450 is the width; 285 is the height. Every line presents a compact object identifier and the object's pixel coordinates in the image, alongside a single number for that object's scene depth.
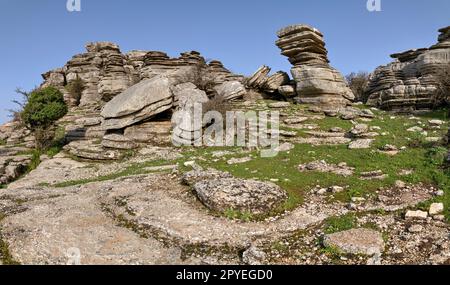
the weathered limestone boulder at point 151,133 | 26.53
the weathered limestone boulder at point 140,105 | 27.30
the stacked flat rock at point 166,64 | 39.62
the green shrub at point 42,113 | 29.45
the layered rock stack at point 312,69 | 33.34
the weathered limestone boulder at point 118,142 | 25.05
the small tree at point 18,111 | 31.78
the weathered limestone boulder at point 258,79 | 38.28
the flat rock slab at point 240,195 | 11.38
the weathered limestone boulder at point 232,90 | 35.53
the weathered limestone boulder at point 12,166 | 21.72
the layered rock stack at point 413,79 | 31.03
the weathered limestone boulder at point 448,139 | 17.96
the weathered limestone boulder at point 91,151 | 23.89
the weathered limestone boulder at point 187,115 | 25.91
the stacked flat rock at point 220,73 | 41.78
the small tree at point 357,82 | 48.72
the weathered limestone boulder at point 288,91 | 35.99
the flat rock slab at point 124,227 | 8.83
